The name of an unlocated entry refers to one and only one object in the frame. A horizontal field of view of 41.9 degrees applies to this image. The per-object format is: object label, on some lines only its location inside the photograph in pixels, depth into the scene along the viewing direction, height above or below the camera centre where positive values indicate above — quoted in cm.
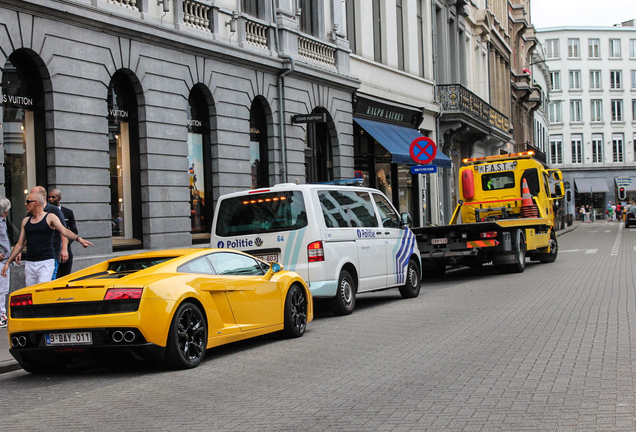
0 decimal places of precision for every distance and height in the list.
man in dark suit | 1186 +18
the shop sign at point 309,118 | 2069 +272
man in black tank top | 1066 -9
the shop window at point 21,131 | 1395 +179
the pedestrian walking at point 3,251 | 1138 -20
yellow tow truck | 1819 -5
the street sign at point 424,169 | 2103 +132
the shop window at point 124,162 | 1641 +141
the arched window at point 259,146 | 2119 +209
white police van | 1157 -12
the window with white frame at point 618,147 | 9025 +714
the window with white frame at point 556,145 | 9106 +770
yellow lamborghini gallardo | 763 -77
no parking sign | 2102 +179
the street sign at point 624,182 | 8675 +323
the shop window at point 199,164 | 1877 +150
